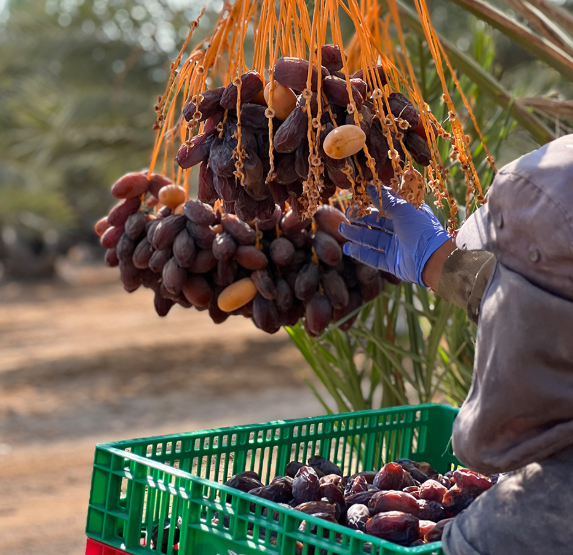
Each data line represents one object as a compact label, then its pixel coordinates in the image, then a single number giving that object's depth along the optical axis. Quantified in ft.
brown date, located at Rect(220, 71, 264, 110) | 3.99
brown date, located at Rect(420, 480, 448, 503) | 4.11
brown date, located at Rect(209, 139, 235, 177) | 3.93
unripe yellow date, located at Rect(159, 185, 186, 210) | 5.06
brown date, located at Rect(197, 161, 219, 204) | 4.17
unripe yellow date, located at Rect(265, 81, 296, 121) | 3.94
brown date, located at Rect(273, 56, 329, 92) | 3.80
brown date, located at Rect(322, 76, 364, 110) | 3.79
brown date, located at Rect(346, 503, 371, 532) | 3.83
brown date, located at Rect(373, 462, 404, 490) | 4.32
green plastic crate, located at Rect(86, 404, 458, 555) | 3.42
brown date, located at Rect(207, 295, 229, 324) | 4.96
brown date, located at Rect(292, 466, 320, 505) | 4.07
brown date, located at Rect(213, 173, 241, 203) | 4.03
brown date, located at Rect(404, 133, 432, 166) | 4.12
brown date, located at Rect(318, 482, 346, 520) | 4.05
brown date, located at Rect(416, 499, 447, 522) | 3.94
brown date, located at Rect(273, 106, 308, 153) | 3.76
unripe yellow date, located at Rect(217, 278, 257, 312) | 4.77
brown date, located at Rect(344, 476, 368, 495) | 4.32
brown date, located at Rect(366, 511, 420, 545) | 3.58
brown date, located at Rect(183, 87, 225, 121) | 4.07
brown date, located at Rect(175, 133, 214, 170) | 4.11
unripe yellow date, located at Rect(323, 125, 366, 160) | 3.62
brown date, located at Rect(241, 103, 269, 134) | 4.02
